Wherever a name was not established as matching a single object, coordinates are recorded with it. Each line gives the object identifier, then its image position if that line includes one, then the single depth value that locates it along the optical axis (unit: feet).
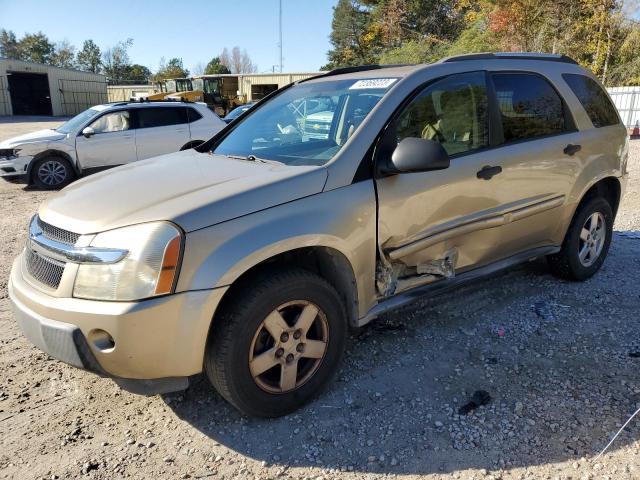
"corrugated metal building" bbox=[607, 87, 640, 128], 61.00
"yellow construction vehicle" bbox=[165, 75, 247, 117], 108.27
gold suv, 7.50
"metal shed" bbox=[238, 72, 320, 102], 130.41
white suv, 31.12
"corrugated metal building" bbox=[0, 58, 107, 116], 127.55
